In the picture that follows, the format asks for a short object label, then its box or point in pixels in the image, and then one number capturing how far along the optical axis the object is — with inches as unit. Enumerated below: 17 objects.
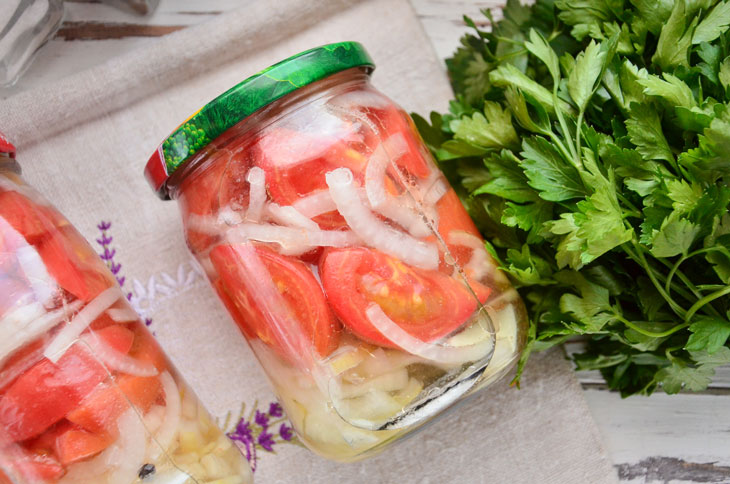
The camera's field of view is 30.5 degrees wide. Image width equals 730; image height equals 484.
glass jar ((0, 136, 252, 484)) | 14.9
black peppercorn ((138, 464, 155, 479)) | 15.2
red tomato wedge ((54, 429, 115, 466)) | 14.9
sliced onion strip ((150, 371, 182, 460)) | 15.4
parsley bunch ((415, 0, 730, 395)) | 15.4
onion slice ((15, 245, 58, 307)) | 15.1
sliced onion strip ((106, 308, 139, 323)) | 15.8
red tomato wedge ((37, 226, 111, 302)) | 15.3
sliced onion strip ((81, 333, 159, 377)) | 15.2
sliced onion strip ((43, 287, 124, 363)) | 15.0
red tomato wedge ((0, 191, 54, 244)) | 15.3
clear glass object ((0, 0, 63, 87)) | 18.0
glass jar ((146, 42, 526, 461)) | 15.2
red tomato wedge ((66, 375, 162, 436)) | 15.0
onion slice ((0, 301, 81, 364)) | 14.9
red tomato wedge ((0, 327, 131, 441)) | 14.9
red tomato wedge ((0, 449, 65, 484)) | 15.0
